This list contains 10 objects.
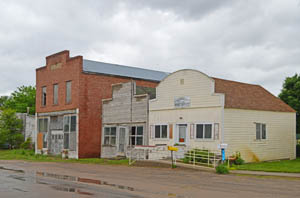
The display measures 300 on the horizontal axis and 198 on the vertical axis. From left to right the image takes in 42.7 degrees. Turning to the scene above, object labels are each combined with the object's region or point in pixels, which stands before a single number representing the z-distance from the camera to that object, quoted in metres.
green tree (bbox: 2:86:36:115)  67.81
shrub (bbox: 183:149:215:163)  24.33
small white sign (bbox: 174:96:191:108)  27.44
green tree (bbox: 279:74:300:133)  37.94
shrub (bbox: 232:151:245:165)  25.09
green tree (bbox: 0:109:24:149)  48.72
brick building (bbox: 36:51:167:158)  36.16
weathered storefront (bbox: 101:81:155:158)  31.34
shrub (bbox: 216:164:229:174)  20.86
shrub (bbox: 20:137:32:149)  47.53
